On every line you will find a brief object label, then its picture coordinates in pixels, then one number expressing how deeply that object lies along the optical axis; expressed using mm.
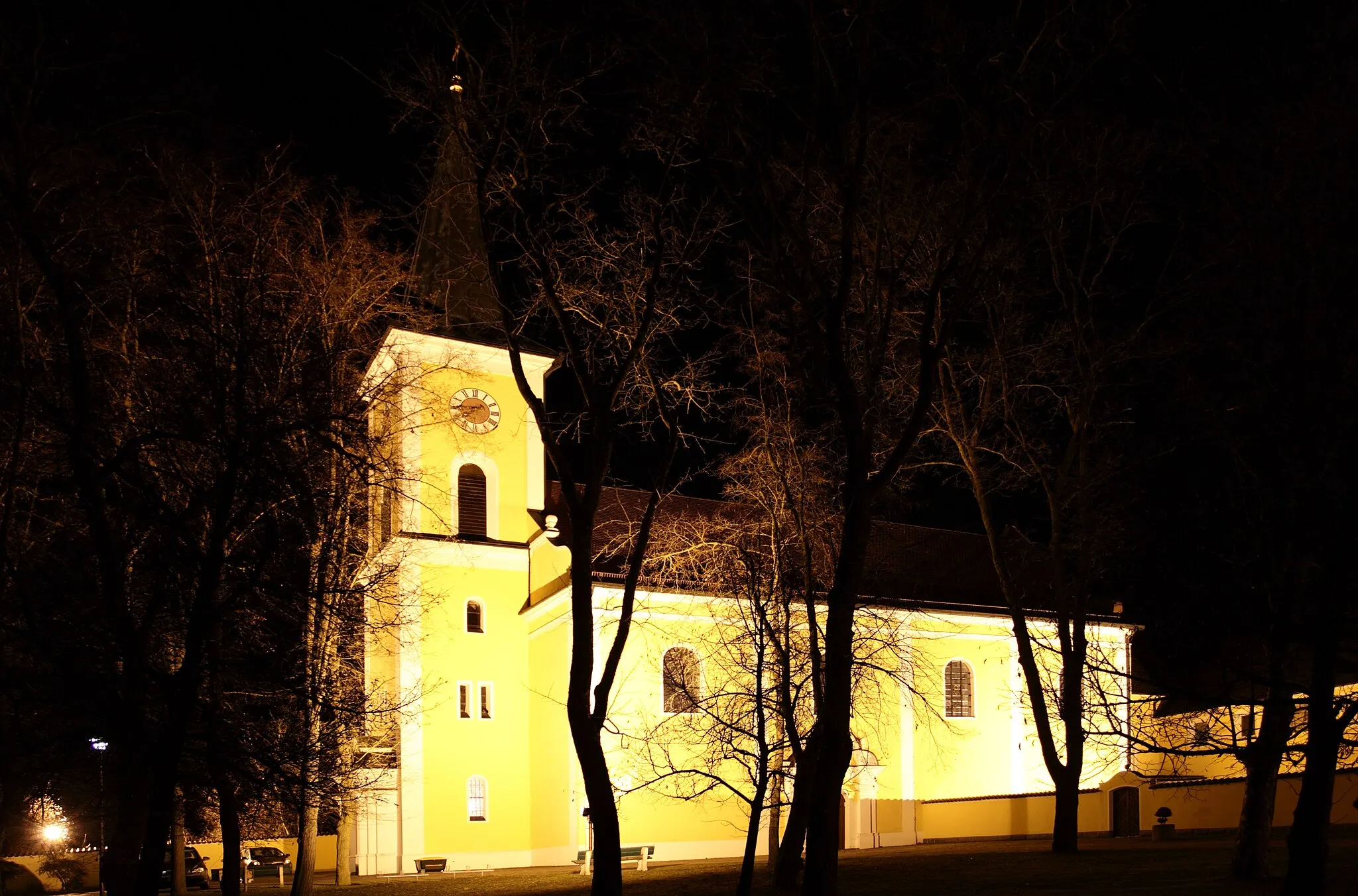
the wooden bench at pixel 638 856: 28641
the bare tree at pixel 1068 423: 22391
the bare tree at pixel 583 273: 14555
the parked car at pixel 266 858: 36381
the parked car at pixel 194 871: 36781
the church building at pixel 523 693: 32250
